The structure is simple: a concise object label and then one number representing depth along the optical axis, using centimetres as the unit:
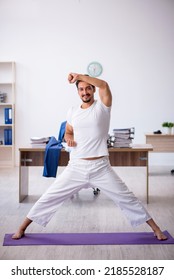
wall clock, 870
